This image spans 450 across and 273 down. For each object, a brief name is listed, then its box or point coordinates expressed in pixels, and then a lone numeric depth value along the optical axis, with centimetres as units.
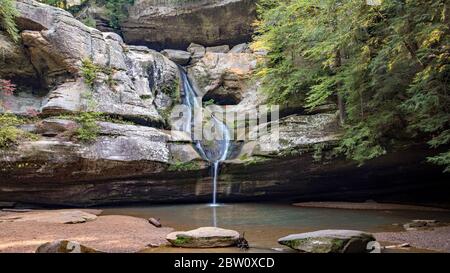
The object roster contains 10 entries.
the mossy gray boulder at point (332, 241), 595
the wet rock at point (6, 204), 1501
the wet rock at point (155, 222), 1051
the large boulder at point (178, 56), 2530
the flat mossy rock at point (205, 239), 688
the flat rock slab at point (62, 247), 545
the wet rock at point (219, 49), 2628
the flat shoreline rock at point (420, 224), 924
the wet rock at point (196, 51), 2562
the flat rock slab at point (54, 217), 1058
